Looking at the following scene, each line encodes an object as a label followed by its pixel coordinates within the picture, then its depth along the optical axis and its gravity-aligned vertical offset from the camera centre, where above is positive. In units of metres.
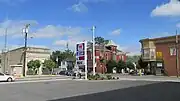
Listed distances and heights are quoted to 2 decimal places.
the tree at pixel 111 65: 50.48 -1.60
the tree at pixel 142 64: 40.82 -1.07
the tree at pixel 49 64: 45.10 -1.08
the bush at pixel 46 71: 46.69 -3.19
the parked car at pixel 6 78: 21.32 -2.39
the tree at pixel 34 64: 44.30 -1.05
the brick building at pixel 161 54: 36.14 +1.40
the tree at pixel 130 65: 54.69 -1.76
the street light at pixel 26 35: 32.27 +5.24
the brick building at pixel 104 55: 50.72 +1.82
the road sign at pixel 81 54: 25.09 +0.97
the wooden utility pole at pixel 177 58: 34.75 +0.29
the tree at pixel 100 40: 71.09 +9.13
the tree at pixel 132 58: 65.09 +0.84
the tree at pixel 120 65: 50.57 -1.61
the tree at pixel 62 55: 73.77 +2.38
